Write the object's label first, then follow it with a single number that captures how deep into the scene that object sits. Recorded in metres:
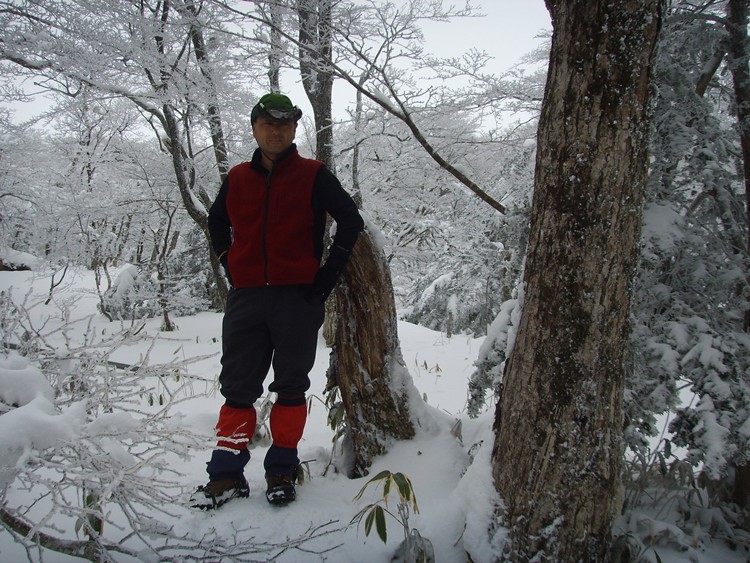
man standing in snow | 1.99
